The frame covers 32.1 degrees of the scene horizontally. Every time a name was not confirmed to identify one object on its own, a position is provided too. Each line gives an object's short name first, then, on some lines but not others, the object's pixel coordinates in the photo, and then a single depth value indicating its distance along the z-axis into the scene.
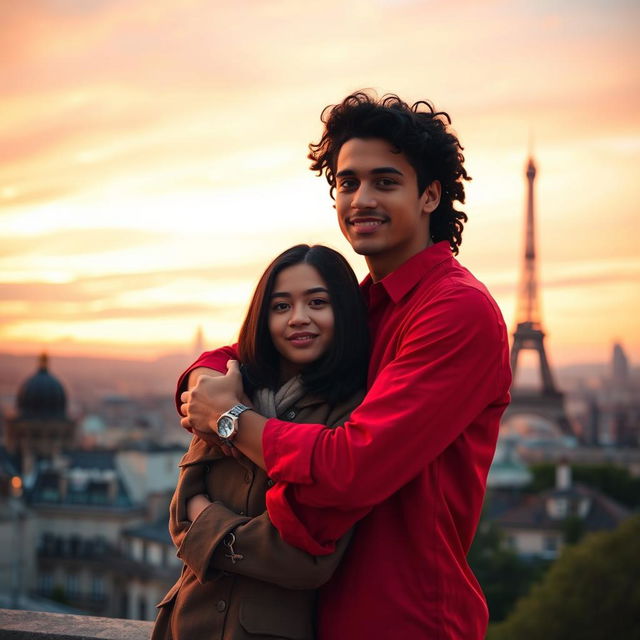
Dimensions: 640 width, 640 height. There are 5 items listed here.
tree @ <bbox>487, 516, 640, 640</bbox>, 24.78
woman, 3.48
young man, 3.27
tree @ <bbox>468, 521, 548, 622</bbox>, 35.34
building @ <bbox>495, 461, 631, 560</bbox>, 45.03
